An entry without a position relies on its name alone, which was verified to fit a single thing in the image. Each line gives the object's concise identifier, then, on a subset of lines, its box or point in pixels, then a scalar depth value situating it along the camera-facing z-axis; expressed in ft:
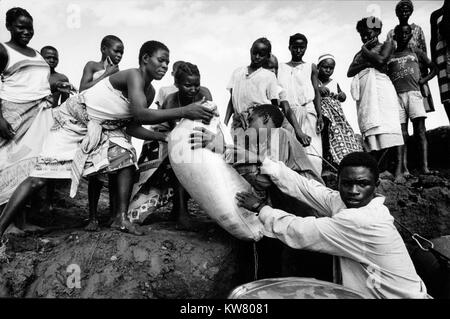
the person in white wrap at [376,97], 13.76
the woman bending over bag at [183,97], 8.66
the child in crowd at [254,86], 12.56
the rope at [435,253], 7.44
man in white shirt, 6.48
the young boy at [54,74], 13.30
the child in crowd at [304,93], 13.88
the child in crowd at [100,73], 9.20
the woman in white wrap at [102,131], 8.45
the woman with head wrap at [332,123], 14.19
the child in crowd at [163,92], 12.61
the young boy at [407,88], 14.44
